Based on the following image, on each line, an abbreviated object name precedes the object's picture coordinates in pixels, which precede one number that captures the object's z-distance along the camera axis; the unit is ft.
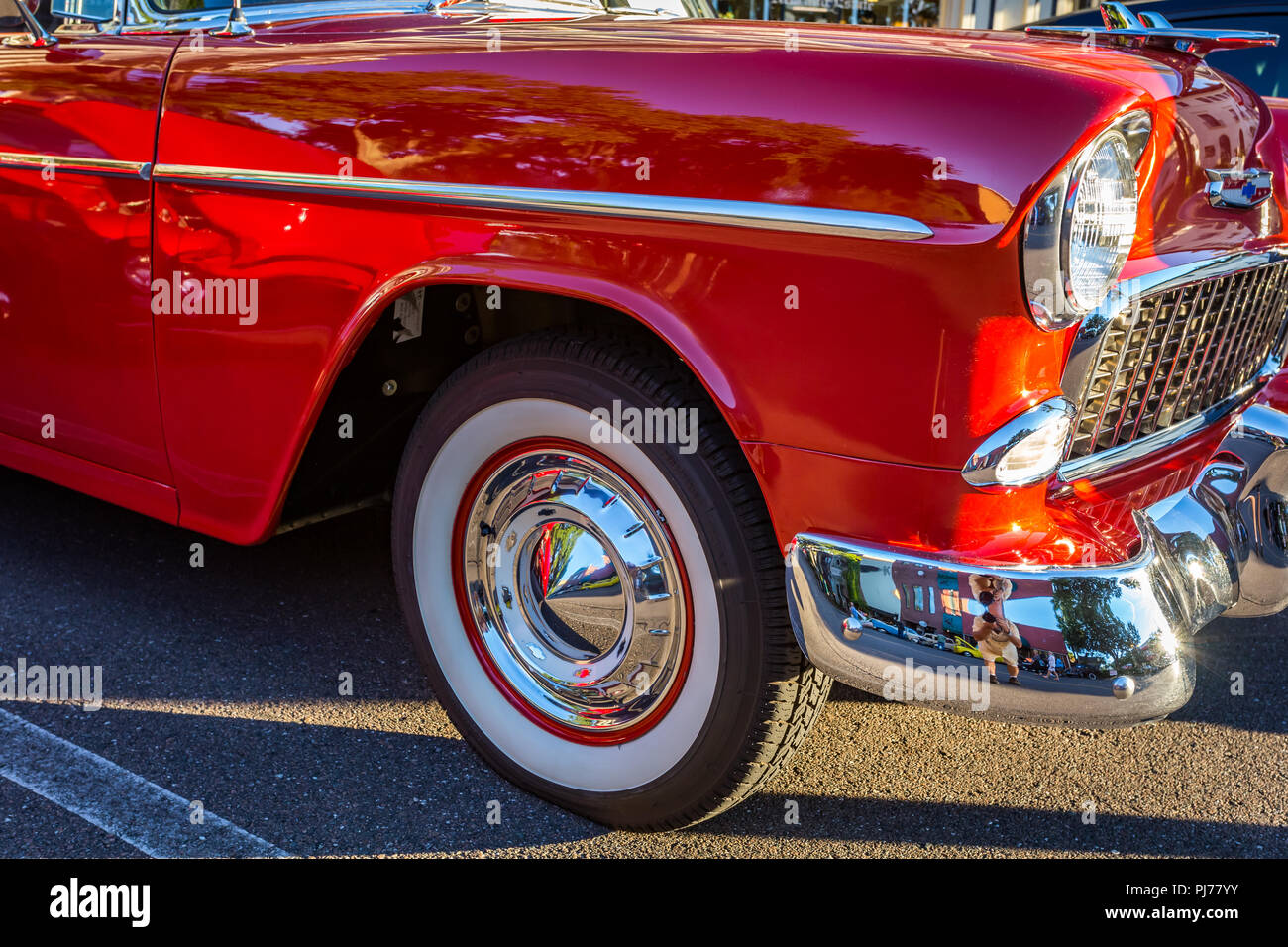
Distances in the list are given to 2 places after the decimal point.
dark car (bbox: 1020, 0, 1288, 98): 13.74
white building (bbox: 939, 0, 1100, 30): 36.01
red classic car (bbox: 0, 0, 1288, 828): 5.13
